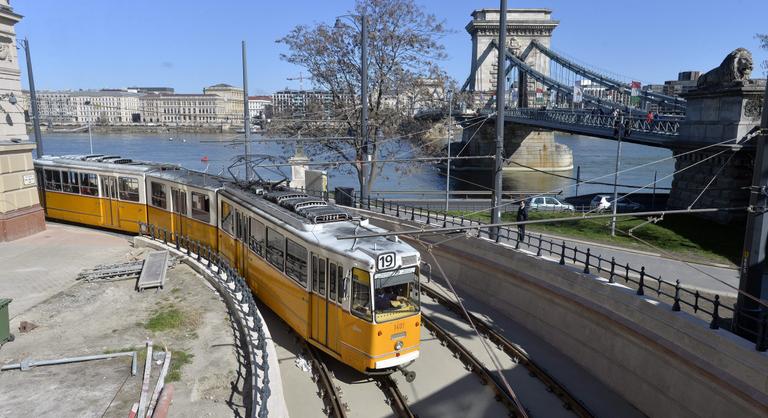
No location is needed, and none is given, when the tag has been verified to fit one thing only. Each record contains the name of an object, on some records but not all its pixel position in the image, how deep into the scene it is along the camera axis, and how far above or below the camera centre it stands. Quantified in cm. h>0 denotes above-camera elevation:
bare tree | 2533 +210
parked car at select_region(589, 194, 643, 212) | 2836 -436
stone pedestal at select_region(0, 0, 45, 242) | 1675 -119
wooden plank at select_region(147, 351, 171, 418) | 755 -380
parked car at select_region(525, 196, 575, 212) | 2858 -429
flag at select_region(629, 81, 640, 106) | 2928 +158
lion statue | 2091 +196
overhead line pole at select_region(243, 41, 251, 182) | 2013 +88
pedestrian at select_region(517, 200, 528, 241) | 1753 -287
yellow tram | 939 -278
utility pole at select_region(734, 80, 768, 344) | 854 -196
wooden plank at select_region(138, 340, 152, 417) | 750 -377
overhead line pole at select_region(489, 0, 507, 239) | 1373 -3
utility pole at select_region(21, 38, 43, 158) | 2383 +98
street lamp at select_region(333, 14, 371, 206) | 1896 +97
